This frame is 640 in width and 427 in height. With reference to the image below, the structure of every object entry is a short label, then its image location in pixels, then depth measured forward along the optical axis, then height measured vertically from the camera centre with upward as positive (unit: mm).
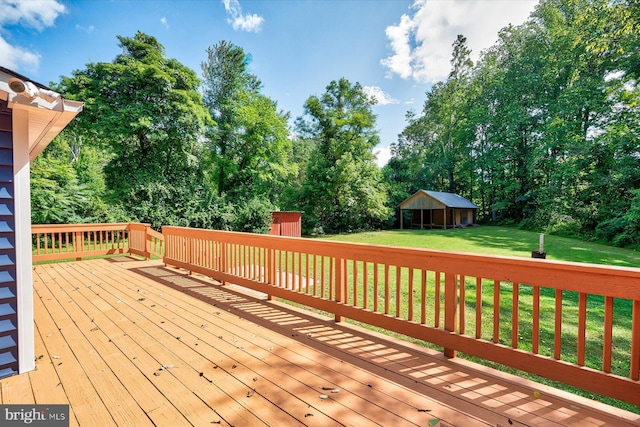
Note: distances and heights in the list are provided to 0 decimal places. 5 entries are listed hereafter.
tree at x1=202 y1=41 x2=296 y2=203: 15633 +4162
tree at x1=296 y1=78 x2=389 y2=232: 19031 +2935
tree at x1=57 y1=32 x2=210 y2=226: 11406 +3548
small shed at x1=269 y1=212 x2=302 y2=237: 15180 -961
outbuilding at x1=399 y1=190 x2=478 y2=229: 21312 -322
